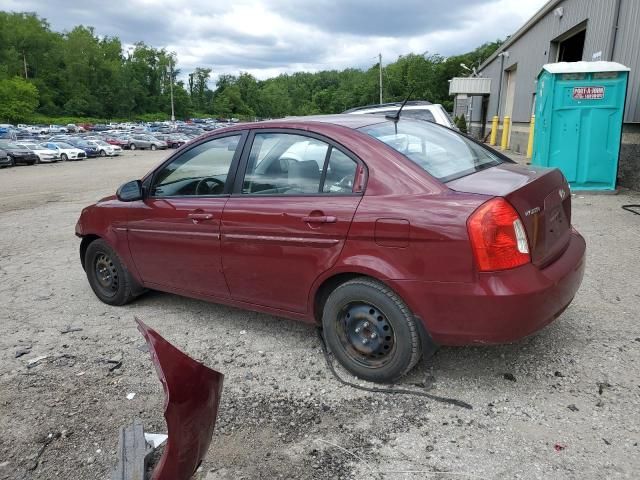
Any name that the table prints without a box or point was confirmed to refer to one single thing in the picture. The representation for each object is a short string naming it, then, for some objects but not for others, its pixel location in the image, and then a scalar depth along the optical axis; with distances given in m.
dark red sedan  2.82
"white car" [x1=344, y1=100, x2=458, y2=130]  7.92
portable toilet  9.52
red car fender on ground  2.25
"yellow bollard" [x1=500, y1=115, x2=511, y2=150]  25.64
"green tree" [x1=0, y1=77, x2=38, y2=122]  85.81
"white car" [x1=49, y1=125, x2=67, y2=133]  72.09
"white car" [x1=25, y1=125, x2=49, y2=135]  64.22
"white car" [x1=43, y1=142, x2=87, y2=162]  33.31
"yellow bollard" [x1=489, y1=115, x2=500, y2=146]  29.53
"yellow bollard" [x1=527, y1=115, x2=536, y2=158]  18.67
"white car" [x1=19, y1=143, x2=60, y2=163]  30.98
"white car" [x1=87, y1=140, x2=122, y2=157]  37.61
